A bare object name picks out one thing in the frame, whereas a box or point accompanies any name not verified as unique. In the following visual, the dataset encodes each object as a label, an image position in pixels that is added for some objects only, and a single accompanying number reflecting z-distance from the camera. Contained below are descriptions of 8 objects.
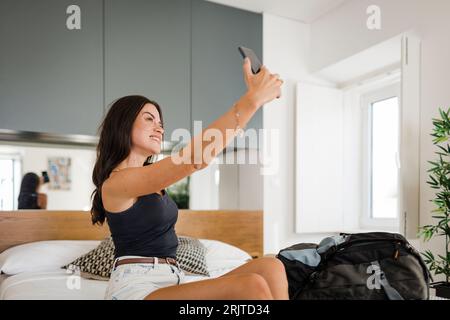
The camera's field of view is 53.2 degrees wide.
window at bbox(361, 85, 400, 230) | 3.55
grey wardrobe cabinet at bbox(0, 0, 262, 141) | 2.71
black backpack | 1.62
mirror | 2.78
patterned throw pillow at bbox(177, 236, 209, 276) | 2.36
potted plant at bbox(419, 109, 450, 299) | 2.34
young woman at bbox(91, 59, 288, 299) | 1.16
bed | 2.07
